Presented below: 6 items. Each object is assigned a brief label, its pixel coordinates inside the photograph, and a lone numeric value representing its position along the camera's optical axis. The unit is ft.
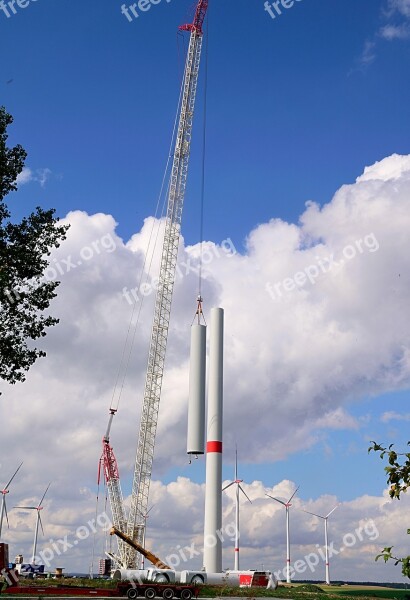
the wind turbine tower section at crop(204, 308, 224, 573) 286.46
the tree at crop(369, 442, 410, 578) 35.55
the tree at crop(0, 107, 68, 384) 145.59
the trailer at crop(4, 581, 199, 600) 189.26
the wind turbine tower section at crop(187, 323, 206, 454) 292.61
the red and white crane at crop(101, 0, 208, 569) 423.64
